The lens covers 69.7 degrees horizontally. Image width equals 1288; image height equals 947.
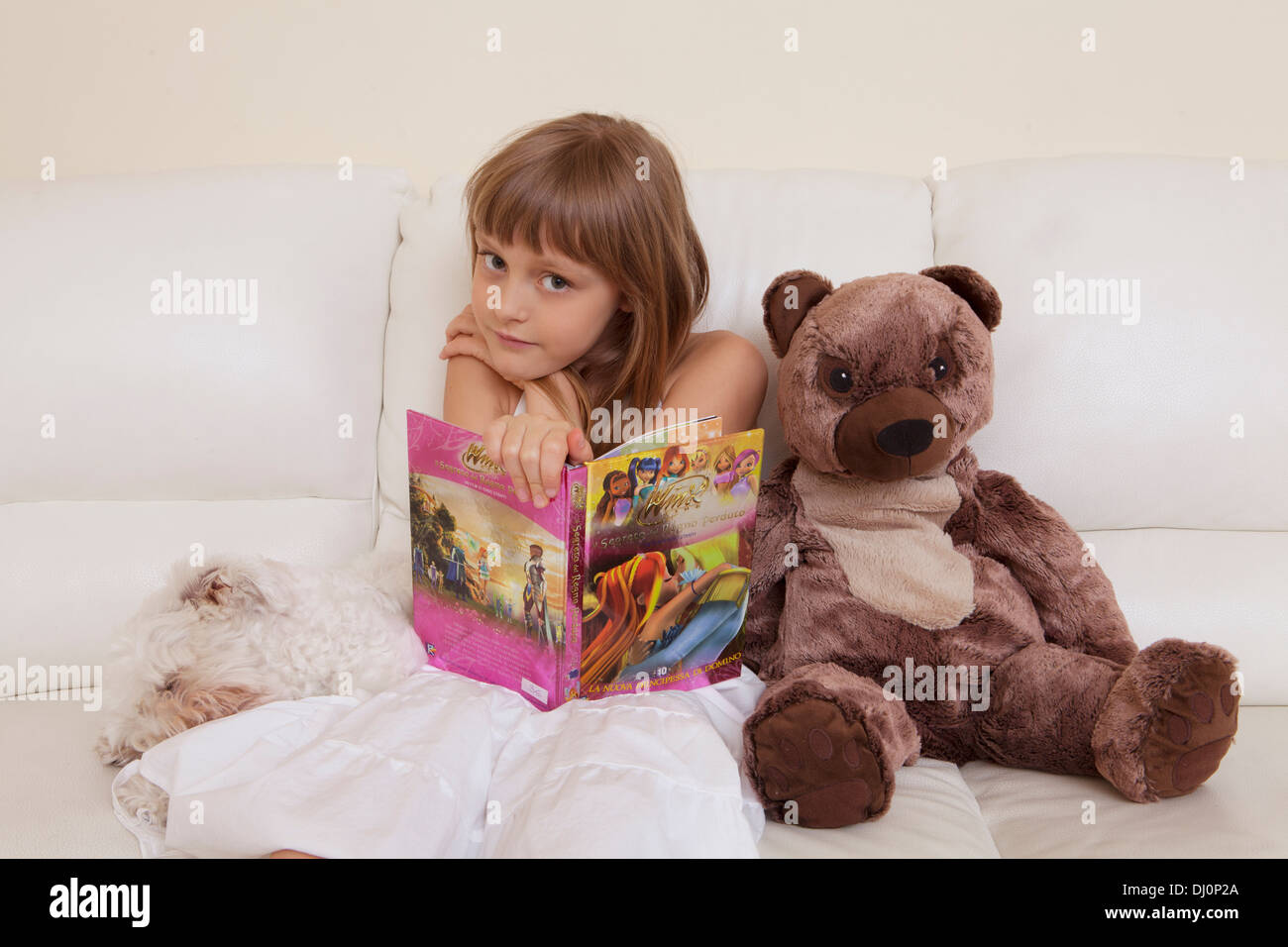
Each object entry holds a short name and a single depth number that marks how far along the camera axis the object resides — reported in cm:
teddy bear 78
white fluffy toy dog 81
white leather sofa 109
